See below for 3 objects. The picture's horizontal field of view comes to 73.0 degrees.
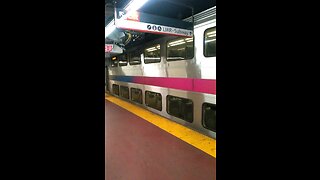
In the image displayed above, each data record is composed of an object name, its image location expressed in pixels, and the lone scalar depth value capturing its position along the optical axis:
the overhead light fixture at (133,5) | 3.32
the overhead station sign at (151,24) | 3.68
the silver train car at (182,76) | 4.63
